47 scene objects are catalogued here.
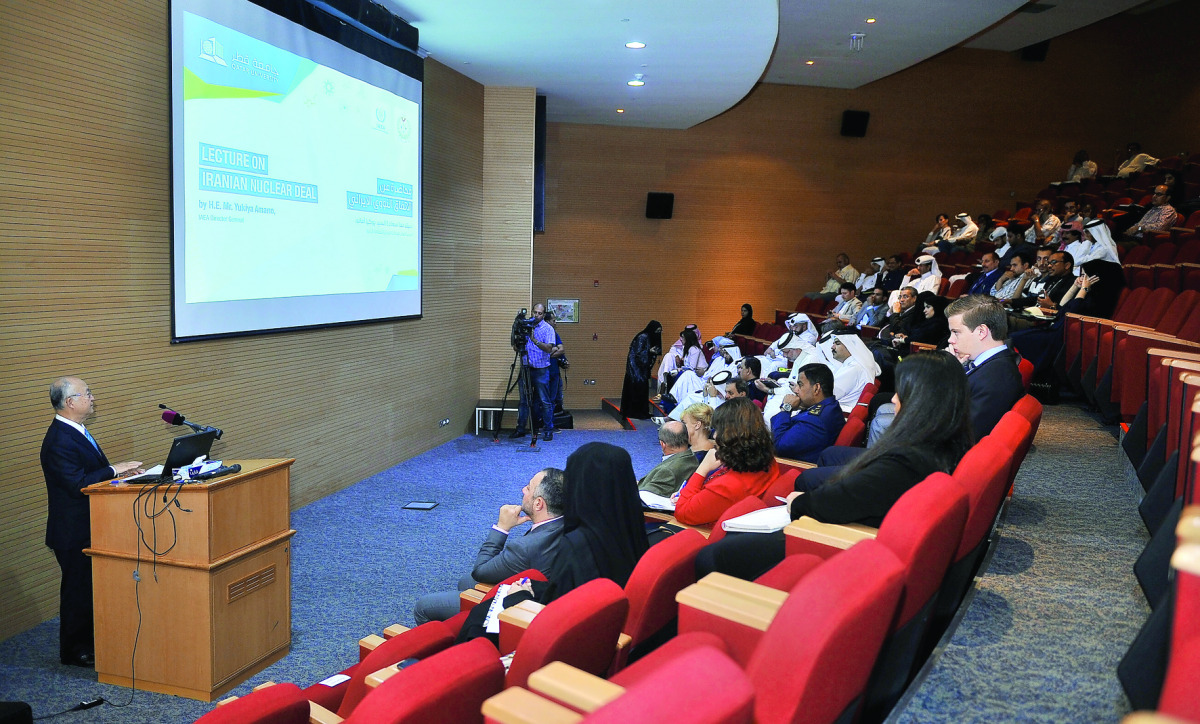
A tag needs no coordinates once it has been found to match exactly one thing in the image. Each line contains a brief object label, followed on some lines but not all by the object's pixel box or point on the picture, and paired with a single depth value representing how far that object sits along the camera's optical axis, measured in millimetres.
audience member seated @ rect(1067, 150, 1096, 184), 11906
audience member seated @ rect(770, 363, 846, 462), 4555
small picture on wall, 12203
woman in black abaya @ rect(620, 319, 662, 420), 10680
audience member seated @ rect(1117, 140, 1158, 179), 11352
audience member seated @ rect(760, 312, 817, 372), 7977
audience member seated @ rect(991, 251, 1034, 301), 7496
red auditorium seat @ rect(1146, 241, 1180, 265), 7207
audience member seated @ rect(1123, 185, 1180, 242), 8609
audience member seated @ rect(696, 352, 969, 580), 2291
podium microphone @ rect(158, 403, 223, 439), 3349
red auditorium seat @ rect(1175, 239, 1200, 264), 6652
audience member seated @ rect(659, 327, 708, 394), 9797
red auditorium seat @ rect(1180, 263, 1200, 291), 5859
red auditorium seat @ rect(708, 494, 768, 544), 2852
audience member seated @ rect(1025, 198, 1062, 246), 9789
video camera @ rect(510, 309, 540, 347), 8758
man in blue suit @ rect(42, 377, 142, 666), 3441
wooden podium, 3195
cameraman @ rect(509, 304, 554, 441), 8923
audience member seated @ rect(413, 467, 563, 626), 3016
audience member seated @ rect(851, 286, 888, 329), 9023
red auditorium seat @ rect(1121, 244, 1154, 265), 7891
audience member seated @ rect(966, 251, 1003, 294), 8336
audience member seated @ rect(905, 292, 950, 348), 7211
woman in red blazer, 3471
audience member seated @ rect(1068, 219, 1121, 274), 7758
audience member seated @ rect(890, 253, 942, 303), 9328
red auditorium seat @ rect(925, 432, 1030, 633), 1937
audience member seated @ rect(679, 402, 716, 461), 4328
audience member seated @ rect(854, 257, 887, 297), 11016
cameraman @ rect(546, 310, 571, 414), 9106
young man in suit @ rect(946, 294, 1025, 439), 3109
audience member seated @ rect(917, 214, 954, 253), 11586
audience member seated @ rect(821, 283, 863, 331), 9906
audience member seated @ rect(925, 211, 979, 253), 11188
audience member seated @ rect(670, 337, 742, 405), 8250
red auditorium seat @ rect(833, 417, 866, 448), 4578
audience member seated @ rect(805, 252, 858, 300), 11882
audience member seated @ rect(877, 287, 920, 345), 7542
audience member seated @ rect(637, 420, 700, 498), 4250
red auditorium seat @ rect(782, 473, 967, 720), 1485
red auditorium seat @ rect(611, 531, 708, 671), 2094
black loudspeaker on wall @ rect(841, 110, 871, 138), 12555
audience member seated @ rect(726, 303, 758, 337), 11609
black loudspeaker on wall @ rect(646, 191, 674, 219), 12086
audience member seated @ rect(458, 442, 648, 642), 2504
